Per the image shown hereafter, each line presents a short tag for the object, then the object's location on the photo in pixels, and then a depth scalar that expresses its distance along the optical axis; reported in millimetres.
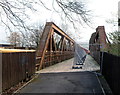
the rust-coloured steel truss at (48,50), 13820
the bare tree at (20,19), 4734
